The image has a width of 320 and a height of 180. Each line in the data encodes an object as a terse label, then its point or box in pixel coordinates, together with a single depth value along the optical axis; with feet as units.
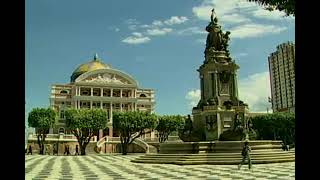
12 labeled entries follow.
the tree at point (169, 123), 236.22
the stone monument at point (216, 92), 99.50
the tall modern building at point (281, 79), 318.45
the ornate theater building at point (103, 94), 334.24
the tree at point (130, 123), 217.77
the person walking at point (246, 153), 71.51
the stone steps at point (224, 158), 84.94
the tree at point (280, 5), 25.62
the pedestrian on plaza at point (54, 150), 244.42
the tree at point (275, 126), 232.53
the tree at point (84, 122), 221.05
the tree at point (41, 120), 235.61
